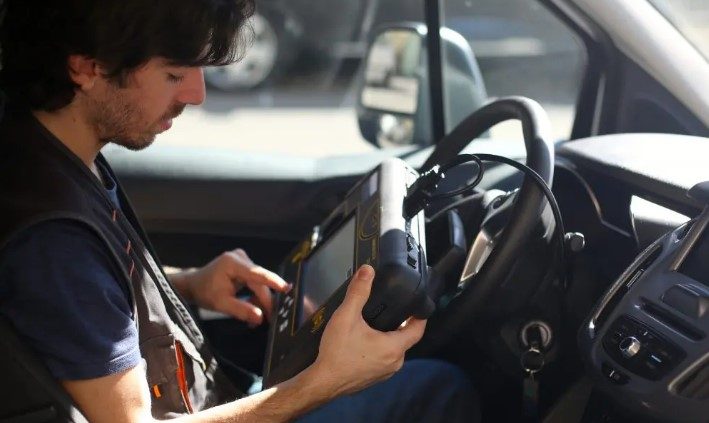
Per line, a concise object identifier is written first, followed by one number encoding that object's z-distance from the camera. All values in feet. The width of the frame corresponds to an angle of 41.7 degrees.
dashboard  3.98
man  3.87
